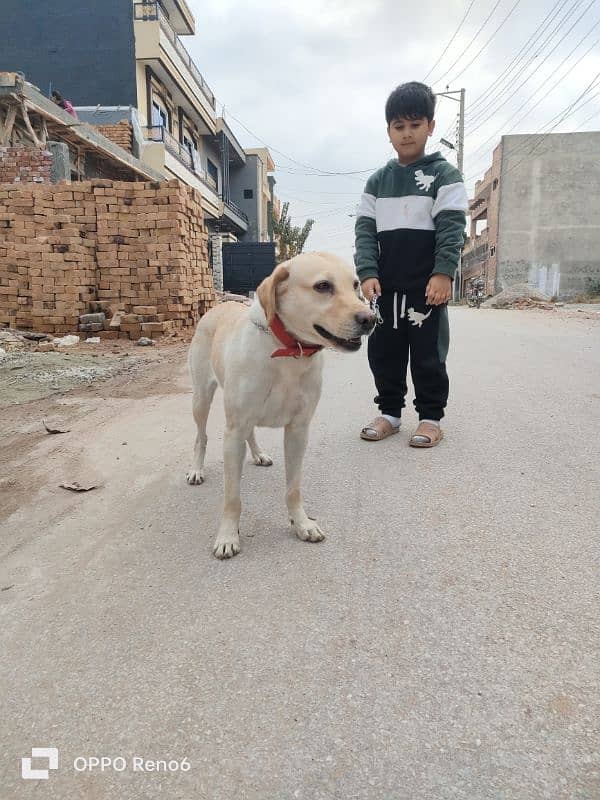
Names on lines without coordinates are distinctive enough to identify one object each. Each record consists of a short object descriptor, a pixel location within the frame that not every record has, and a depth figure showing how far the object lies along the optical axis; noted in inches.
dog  74.1
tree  1449.3
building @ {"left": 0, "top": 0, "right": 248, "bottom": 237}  727.1
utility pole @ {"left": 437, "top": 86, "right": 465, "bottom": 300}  1157.1
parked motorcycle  940.6
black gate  748.6
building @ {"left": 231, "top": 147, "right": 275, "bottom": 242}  1360.7
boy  118.1
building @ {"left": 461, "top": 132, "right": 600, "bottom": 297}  1203.9
